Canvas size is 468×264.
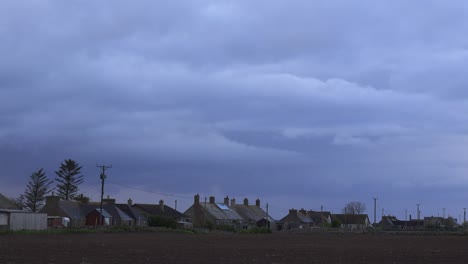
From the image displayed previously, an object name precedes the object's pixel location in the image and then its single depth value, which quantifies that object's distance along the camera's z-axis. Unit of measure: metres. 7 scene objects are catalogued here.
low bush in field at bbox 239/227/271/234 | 121.68
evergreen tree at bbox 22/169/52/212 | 150.88
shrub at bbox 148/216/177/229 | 118.69
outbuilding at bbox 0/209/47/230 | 80.94
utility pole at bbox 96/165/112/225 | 100.22
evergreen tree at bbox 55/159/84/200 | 156.00
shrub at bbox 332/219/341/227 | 185.12
